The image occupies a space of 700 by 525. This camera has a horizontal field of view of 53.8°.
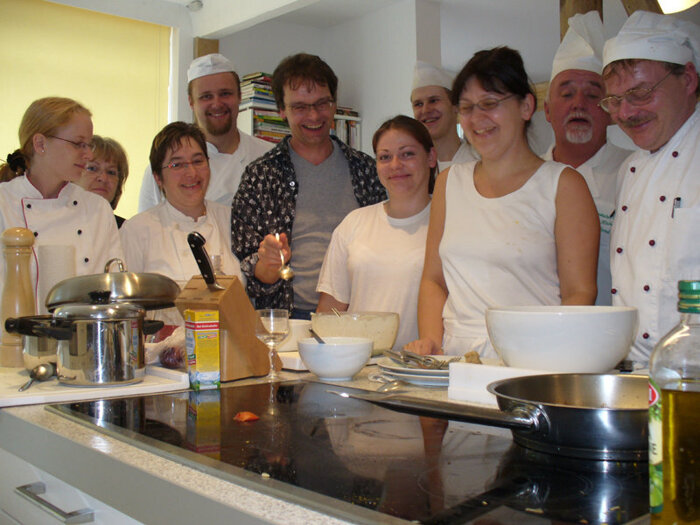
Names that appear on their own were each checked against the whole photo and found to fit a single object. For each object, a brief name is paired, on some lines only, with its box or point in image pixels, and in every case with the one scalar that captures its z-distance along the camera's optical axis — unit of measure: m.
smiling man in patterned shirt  2.65
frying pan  0.75
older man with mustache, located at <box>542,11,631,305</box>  2.37
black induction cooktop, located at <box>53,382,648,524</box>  0.64
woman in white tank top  1.83
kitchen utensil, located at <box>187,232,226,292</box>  1.38
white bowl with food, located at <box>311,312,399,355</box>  1.62
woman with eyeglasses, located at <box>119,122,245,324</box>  2.74
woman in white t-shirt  2.29
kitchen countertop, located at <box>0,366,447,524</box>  0.68
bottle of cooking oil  0.55
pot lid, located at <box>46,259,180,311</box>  1.49
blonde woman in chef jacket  2.40
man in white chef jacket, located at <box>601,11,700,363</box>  1.89
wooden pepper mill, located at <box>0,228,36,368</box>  1.58
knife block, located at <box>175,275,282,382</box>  1.42
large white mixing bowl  1.06
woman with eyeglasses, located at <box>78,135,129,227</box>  3.33
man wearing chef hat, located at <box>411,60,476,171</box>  3.15
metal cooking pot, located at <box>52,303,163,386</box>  1.32
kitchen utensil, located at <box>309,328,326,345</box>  1.40
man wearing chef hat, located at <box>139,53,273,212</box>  3.32
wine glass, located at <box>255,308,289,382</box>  1.42
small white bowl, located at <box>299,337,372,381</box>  1.37
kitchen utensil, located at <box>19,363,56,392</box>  1.36
